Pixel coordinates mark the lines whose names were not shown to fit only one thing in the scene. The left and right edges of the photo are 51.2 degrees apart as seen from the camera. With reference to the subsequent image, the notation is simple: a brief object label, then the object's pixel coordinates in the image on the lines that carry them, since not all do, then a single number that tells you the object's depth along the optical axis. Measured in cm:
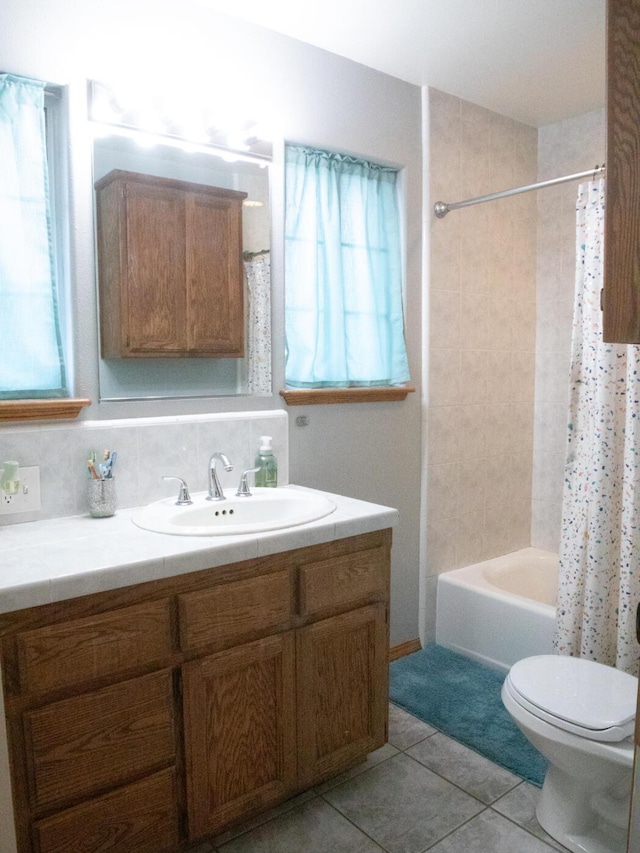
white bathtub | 268
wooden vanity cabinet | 142
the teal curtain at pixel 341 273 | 245
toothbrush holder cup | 189
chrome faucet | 206
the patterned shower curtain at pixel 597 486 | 235
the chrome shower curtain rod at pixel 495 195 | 237
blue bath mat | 219
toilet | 167
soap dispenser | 228
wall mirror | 200
